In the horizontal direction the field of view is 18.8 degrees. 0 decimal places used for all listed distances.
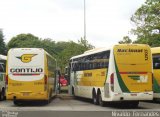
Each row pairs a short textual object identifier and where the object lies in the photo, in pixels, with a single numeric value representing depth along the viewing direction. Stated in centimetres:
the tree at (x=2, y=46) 7291
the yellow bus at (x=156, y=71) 2731
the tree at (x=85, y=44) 5444
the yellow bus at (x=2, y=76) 3103
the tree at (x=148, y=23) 5084
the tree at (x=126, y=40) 5638
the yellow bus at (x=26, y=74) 2502
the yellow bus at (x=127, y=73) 2333
